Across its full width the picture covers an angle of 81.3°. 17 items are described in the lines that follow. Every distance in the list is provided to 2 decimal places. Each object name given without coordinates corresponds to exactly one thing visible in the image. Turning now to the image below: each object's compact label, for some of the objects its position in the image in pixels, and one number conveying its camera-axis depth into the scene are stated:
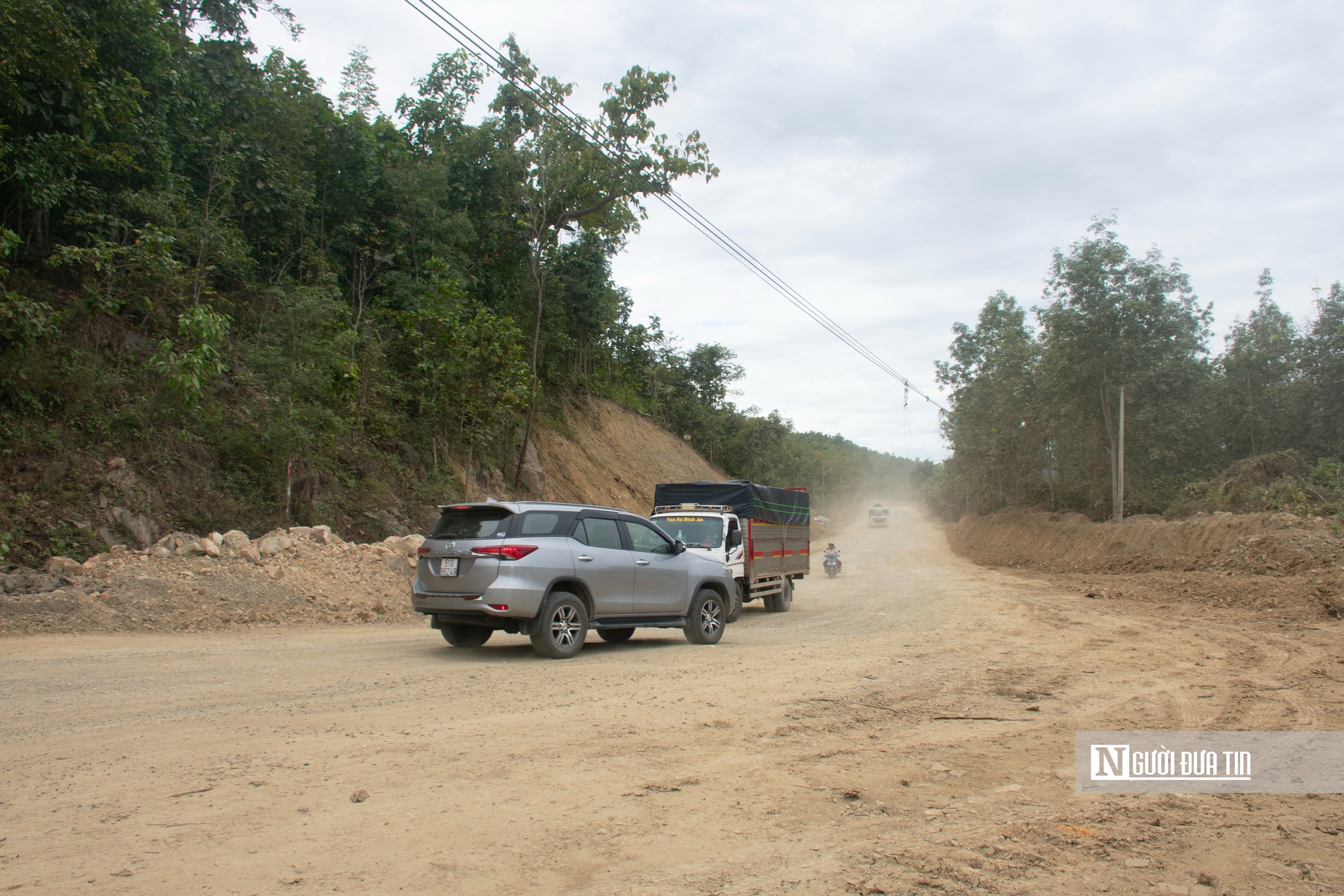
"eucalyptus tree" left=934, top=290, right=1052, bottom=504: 37.78
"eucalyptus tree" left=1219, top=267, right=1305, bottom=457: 31.41
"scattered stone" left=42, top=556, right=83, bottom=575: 11.66
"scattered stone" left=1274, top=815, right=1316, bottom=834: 3.99
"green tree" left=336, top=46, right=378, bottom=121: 25.94
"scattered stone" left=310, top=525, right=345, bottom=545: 14.80
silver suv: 8.65
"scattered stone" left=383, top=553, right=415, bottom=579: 14.97
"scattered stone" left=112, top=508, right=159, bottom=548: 13.23
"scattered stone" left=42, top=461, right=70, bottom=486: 12.88
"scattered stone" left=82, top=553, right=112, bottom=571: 11.88
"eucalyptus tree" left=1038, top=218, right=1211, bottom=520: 28.61
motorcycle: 26.09
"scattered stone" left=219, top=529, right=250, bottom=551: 13.35
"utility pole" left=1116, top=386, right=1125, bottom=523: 28.22
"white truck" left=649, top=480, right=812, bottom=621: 15.00
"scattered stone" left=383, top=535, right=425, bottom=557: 15.66
